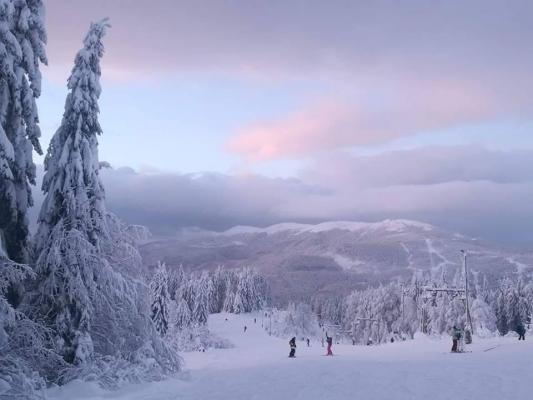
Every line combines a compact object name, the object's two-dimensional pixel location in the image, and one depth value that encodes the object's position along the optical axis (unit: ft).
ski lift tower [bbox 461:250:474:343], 133.39
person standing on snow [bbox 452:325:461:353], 103.19
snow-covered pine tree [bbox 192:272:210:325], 385.70
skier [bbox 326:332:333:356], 124.31
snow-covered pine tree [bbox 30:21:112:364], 67.87
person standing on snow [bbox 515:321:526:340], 123.44
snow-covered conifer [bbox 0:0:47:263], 59.52
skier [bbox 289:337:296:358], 119.32
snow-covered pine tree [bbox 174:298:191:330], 346.03
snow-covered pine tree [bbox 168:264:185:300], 466.70
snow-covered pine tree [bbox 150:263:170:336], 223.30
